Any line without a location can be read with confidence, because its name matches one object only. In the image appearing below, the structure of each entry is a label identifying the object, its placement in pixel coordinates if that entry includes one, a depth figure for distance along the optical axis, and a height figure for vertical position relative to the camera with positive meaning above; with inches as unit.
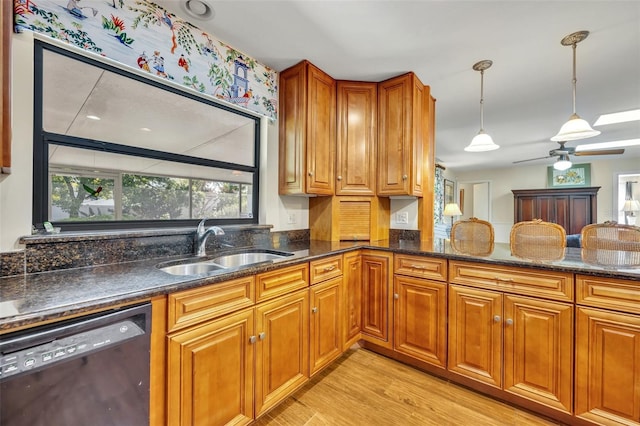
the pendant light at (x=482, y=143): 96.8 +25.0
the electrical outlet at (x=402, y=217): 106.0 -2.2
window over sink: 53.7 +14.8
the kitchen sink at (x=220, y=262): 60.3 -12.7
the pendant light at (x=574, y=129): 79.4 +24.8
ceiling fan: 156.8 +39.9
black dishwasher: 28.9 -19.4
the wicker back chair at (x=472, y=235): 83.6 -8.6
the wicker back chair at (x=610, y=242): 67.2 -9.0
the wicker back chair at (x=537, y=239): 75.1 -8.8
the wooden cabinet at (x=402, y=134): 92.5 +27.5
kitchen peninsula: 41.9 -22.4
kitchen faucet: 67.3 -6.2
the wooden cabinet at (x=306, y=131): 88.1 +27.4
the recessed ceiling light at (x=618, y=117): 125.8 +46.4
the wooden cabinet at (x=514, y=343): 58.1 -31.2
